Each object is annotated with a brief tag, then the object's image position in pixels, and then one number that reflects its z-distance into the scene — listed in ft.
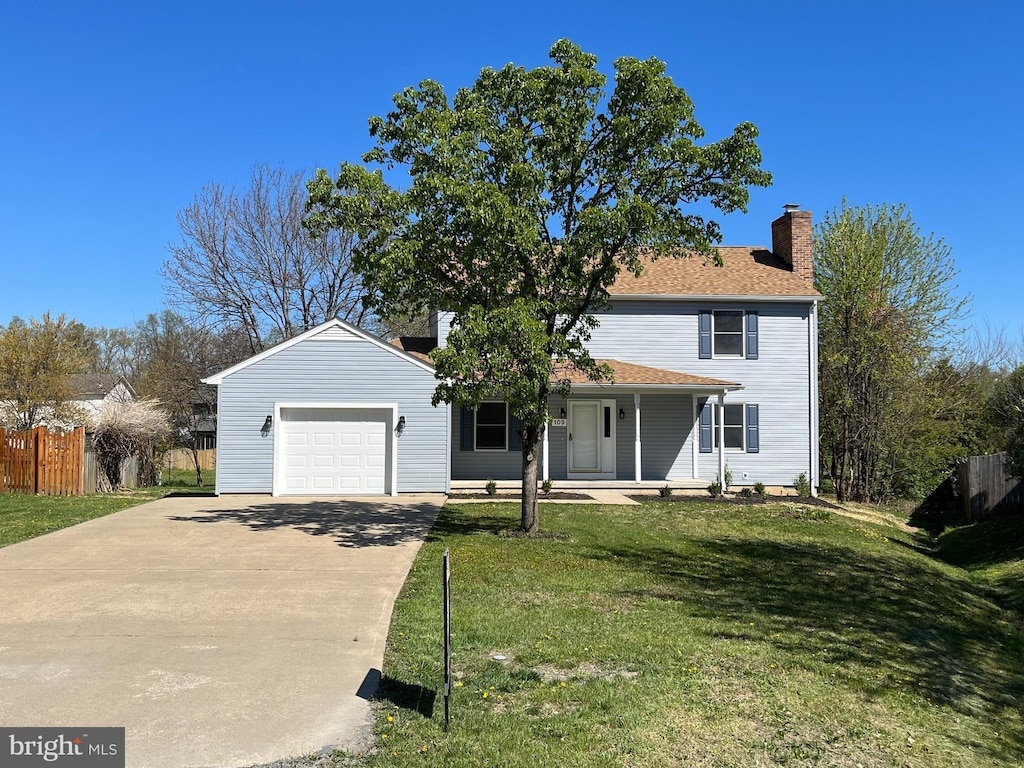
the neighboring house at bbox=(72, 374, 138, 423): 111.86
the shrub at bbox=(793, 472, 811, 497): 68.39
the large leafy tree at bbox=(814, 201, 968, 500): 75.77
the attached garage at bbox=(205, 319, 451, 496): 59.82
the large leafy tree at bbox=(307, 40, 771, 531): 36.83
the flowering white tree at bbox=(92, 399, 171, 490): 70.03
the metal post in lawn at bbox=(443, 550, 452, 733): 15.69
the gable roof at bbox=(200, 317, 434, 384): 59.57
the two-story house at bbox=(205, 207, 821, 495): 71.10
